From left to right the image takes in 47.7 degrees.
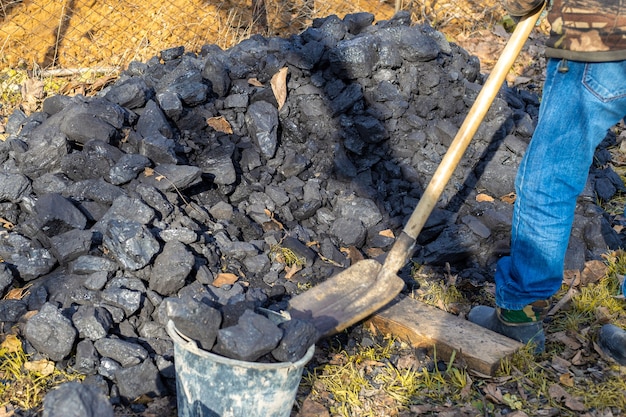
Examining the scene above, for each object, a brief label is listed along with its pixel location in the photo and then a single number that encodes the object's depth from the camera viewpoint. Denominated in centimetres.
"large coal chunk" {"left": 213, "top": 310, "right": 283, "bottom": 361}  260
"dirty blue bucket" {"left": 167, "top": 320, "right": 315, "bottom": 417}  263
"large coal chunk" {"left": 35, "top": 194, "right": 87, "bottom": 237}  383
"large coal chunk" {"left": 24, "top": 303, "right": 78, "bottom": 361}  322
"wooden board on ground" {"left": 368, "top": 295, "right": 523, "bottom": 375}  347
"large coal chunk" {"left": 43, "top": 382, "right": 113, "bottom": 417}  228
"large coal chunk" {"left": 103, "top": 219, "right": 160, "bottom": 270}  365
